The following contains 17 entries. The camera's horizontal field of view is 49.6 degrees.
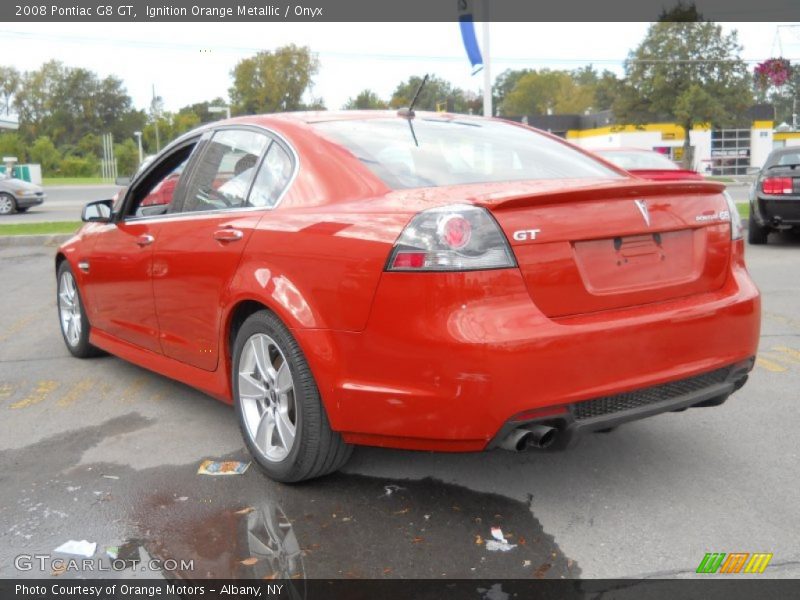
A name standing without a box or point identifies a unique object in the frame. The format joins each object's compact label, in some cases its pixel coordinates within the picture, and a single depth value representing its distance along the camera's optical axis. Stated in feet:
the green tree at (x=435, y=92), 343.46
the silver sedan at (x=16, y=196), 76.43
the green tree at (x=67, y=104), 310.04
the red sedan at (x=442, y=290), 9.63
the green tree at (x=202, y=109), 265.95
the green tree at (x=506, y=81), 477.77
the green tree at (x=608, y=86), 171.94
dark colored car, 37.29
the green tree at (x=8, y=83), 306.55
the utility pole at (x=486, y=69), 62.49
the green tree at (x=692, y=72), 163.12
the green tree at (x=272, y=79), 200.23
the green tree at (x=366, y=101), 249.14
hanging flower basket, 49.37
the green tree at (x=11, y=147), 211.20
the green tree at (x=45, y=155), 230.48
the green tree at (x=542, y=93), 360.89
